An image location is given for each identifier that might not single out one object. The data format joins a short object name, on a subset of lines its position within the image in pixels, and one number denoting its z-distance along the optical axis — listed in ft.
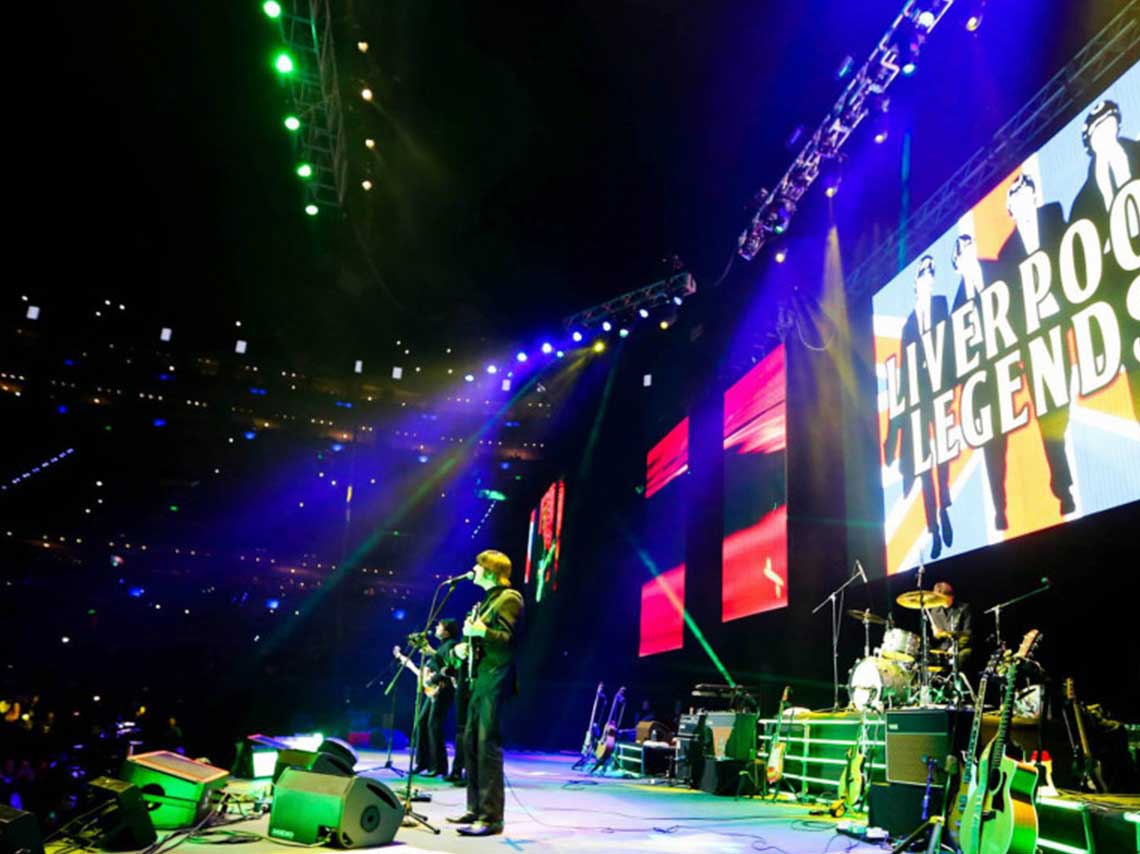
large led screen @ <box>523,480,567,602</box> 59.00
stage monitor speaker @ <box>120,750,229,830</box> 12.82
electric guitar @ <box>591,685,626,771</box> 34.27
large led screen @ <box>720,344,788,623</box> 31.73
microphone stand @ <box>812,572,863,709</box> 27.81
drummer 20.56
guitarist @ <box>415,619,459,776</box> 24.98
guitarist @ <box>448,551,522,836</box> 13.97
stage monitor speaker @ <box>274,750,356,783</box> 13.55
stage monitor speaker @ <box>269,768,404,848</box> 11.80
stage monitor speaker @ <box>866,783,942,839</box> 14.08
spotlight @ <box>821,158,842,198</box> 29.14
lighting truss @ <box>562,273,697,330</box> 41.86
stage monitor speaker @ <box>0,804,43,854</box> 7.94
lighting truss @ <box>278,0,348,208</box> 31.01
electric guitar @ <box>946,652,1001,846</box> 12.03
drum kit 19.94
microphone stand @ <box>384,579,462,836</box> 13.87
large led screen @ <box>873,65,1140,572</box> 16.48
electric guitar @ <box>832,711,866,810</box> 19.95
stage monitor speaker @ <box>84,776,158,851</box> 10.98
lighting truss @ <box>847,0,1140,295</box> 17.74
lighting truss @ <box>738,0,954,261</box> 22.68
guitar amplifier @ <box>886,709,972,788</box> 13.83
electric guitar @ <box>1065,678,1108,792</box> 14.69
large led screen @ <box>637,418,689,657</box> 41.09
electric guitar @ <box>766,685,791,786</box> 25.34
